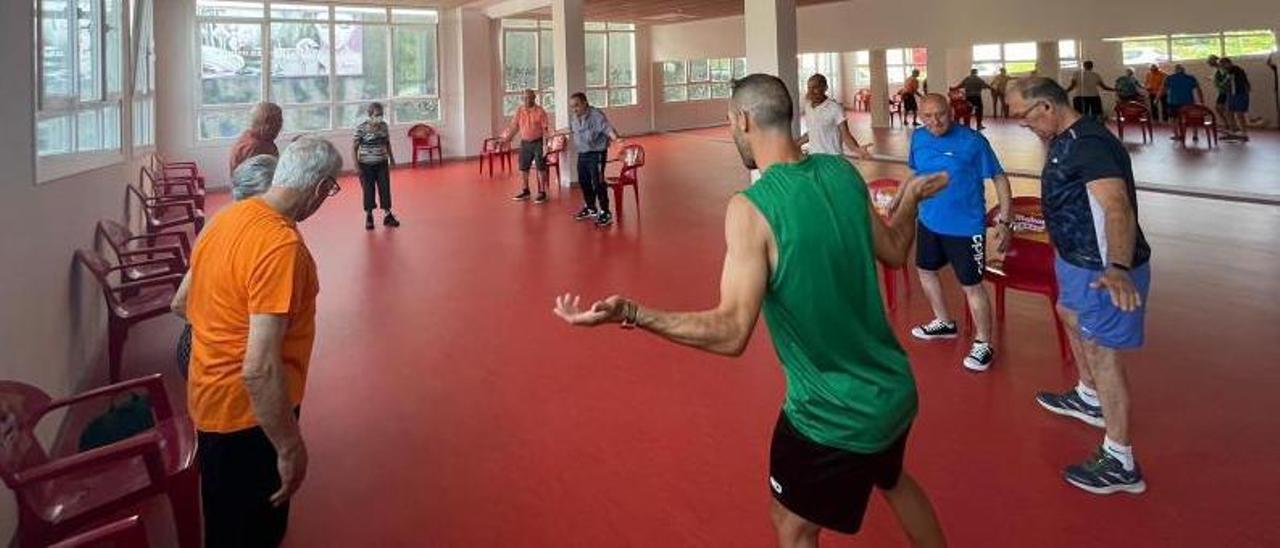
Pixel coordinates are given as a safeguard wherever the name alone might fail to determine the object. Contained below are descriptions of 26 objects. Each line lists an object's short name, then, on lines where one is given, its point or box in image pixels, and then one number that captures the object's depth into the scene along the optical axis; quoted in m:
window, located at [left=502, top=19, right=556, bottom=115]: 17.86
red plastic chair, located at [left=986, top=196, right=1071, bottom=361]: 4.21
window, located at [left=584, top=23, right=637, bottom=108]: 20.69
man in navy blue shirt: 2.62
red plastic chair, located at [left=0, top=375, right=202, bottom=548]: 2.09
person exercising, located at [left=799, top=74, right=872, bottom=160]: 6.01
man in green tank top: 1.61
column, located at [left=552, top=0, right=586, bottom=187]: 12.34
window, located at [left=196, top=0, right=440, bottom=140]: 13.84
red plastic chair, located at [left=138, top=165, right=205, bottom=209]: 8.63
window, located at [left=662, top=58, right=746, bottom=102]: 22.67
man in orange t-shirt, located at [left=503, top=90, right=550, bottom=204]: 10.61
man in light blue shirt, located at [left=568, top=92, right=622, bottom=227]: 8.90
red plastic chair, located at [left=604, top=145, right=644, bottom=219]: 8.95
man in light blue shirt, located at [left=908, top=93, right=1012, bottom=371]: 4.00
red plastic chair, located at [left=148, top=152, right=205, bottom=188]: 10.11
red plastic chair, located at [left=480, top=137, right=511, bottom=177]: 14.52
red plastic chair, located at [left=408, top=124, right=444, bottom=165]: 15.98
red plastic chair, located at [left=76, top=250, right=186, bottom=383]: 4.11
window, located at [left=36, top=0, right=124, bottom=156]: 3.71
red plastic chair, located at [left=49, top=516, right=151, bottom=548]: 1.63
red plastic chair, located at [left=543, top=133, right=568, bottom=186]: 11.88
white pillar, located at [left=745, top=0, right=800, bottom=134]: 9.20
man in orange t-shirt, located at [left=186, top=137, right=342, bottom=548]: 1.88
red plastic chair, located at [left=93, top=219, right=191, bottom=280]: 4.92
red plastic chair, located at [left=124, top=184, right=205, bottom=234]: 6.84
